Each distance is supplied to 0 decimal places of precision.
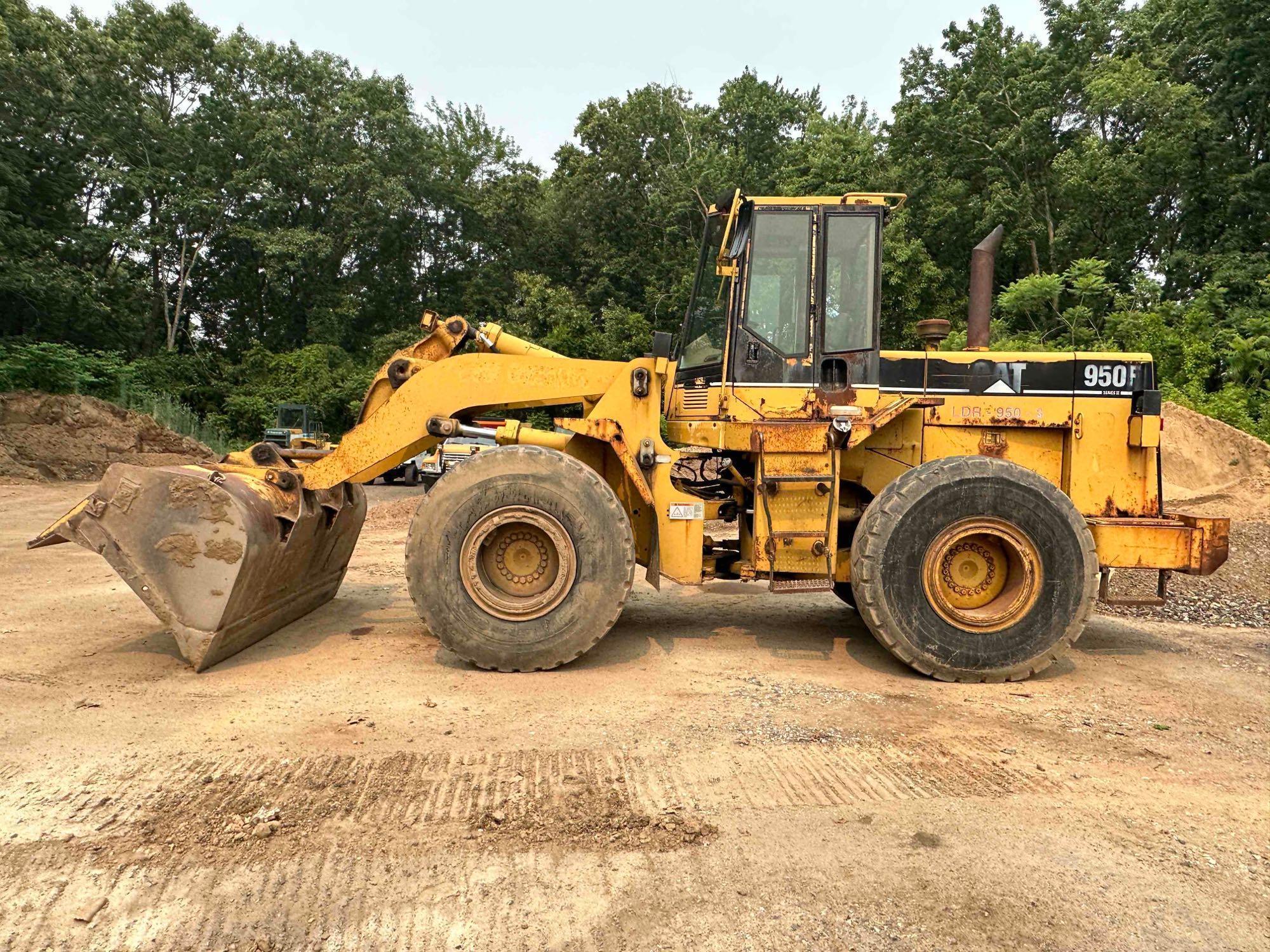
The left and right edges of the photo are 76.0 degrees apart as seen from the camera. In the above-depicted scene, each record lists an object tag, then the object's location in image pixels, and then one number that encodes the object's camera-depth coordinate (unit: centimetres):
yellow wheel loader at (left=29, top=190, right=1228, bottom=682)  510
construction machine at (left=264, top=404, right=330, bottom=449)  2361
